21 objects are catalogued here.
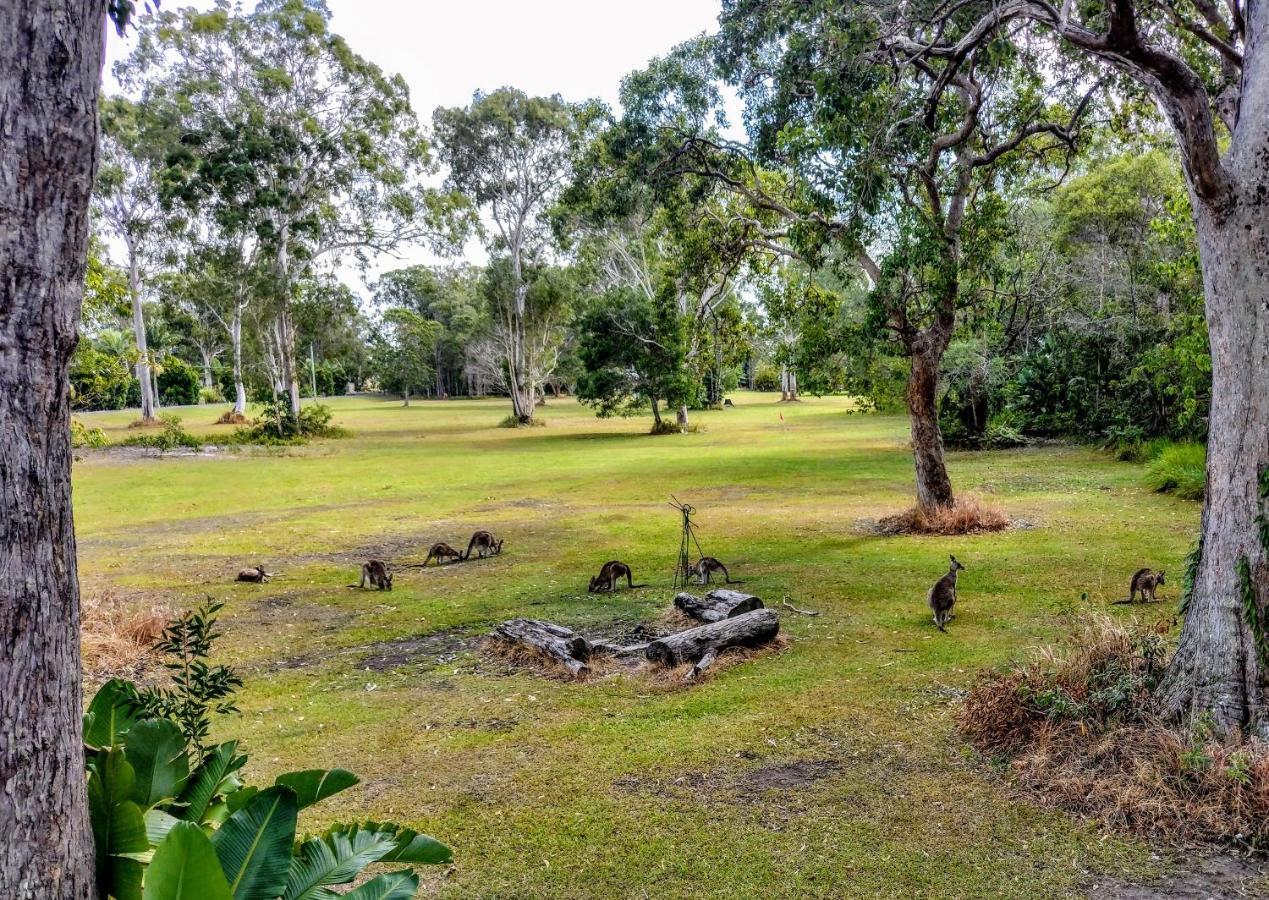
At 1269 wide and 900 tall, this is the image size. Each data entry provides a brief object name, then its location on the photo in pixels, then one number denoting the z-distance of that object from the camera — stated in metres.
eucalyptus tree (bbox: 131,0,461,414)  33.16
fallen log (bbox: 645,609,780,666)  7.14
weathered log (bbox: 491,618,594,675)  7.19
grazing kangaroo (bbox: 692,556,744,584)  9.94
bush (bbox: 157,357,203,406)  69.69
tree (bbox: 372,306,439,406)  71.38
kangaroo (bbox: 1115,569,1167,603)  8.05
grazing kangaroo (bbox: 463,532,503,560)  12.36
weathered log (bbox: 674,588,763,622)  7.93
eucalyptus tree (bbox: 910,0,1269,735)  4.64
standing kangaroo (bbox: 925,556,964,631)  7.85
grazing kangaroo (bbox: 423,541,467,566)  11.90
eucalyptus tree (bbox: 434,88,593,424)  40.59
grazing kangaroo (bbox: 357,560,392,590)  10.48
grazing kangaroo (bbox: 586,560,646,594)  9.88
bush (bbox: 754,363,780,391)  78.03
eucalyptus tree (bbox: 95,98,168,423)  36.62
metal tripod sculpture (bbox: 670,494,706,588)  9.99
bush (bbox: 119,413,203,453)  31.91
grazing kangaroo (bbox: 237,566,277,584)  11.06
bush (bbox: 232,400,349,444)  35.75
